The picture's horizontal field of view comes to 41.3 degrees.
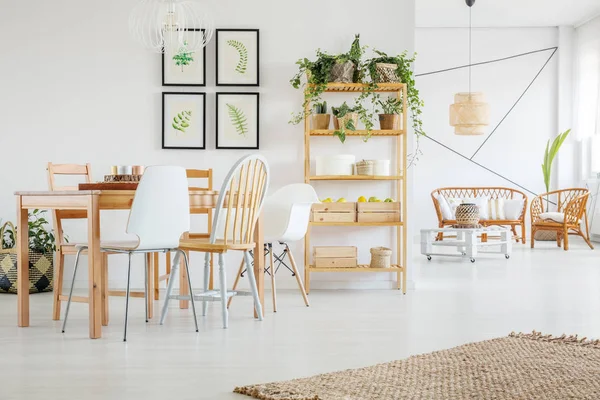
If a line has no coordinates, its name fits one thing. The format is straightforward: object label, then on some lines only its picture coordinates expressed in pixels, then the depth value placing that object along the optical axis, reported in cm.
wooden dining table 385
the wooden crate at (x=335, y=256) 554
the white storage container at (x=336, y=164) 559
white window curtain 1102
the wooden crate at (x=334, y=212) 555
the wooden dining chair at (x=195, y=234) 486
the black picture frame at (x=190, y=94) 578
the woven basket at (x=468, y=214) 872
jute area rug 267
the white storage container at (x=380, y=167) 560
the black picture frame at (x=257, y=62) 579
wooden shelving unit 553
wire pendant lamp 574
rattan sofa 1120
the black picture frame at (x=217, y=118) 578
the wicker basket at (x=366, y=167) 559
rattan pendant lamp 993
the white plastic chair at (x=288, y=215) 476
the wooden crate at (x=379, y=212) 555
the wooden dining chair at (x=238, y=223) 405
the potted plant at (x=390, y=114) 566
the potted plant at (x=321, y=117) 563
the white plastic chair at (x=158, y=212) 382
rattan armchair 984
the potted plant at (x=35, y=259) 551
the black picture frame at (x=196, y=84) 579
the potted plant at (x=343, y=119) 554
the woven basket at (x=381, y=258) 560
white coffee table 846
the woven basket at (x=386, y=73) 558
